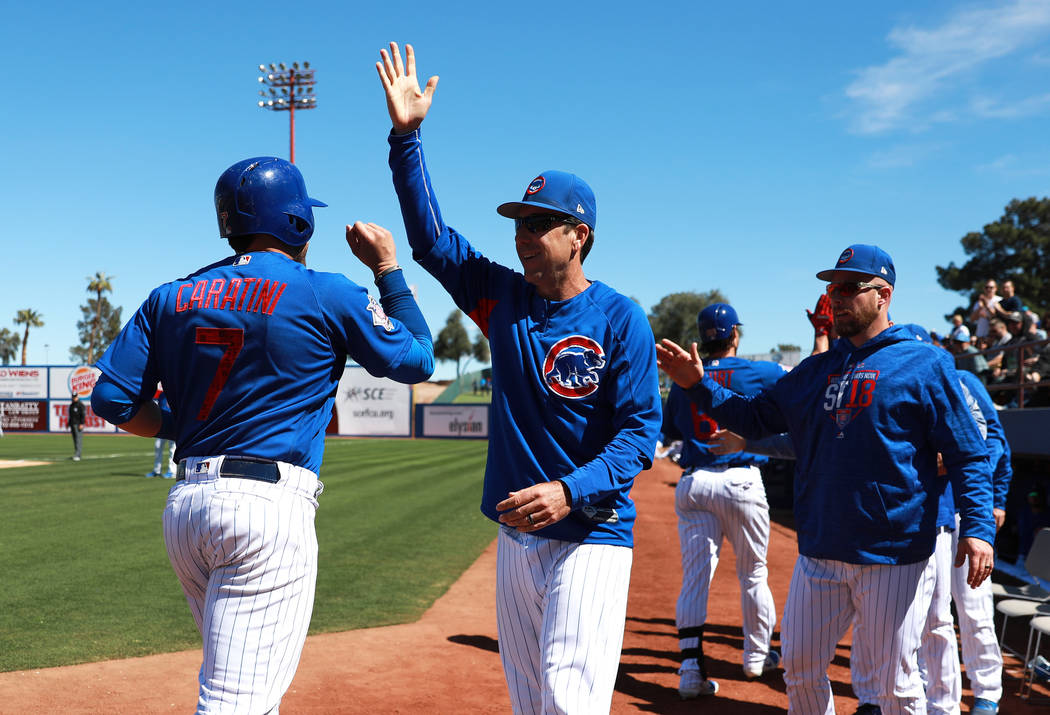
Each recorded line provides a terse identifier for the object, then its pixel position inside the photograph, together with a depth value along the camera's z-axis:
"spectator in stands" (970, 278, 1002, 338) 13.95
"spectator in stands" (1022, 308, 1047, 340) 12.17
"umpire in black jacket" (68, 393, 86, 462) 22.58
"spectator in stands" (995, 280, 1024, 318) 13.50
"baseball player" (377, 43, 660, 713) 2.61
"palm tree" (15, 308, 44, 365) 88.81
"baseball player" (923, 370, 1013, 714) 4.98
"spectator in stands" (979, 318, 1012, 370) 13.31
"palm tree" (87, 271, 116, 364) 83.57
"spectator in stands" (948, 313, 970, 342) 14.77
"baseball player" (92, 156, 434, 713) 2.29
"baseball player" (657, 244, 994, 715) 3.49
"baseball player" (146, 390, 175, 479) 17.78
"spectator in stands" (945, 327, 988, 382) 12.69
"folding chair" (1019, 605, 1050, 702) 5.45
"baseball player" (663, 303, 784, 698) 5.68
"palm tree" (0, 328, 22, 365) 101.88
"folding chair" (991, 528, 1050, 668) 5.93
